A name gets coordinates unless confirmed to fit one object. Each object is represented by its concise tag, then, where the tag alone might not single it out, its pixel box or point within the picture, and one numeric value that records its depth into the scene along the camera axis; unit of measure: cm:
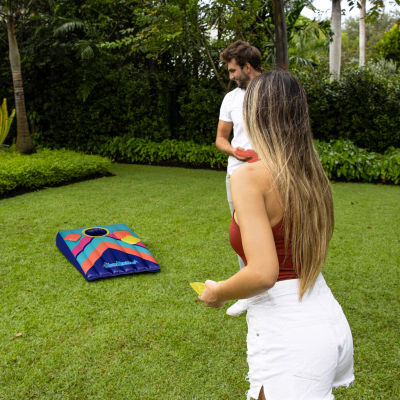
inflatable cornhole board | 398
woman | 122
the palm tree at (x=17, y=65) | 863
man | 326
